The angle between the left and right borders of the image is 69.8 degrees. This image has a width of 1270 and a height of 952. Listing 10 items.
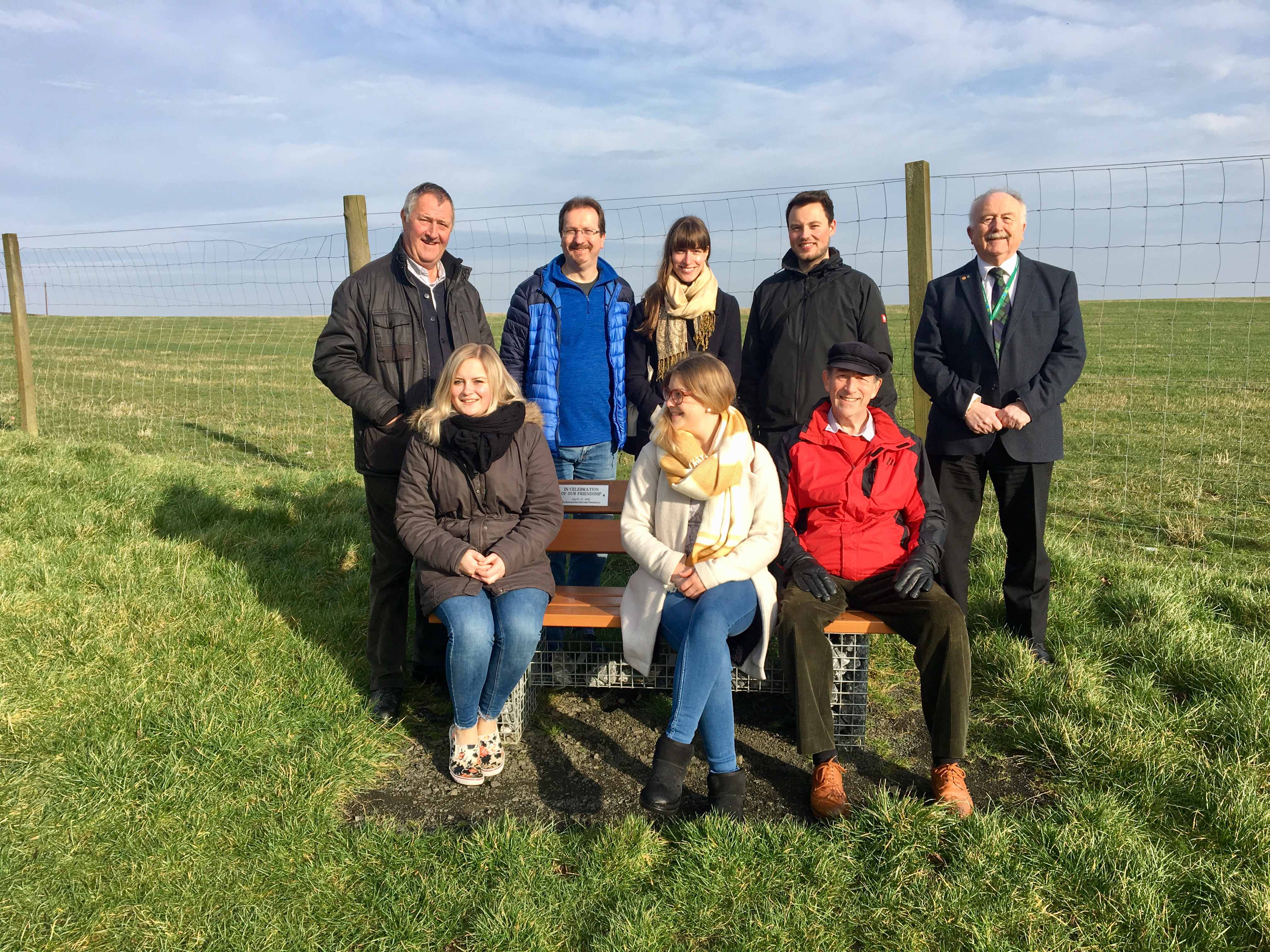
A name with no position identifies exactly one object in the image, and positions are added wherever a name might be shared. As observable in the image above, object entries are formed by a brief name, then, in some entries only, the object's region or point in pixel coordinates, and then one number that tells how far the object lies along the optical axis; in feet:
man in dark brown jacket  13.32
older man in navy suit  13.82
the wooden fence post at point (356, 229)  18.95
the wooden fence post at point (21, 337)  31.22
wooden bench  12.53
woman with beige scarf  14.30
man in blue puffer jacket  14.94
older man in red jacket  11.09
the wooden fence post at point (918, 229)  17.17
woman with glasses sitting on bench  11.47
